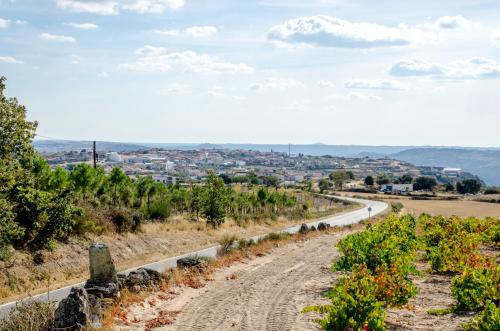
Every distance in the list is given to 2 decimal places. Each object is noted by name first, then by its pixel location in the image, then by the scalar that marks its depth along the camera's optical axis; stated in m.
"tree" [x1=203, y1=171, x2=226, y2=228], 48.25
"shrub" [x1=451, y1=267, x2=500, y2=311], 13.11
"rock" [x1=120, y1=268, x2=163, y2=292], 18.45
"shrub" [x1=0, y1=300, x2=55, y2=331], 13.24
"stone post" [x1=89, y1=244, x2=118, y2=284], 18.42
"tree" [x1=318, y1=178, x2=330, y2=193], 154.85
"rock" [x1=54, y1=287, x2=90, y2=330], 13.15
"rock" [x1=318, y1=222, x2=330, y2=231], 46.24
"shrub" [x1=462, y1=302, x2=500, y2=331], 10.12
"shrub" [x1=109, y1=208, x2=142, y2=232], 36.12
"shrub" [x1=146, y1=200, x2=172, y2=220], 45.28
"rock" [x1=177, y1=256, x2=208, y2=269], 23.19
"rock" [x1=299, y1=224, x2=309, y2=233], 43.22
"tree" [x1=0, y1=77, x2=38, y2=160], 20.75
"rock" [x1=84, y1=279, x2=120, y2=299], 16.73
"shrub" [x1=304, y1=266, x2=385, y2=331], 11.55
